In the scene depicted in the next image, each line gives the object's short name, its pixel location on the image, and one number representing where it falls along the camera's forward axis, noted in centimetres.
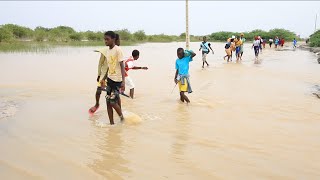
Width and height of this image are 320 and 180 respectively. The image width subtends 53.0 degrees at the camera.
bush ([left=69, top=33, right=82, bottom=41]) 5788
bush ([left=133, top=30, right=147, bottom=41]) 7031
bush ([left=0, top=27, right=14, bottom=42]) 3735
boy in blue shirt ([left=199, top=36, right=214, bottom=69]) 1500
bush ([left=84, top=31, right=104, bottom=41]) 6028
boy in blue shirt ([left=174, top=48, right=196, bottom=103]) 692
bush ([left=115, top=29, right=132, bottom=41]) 6458
